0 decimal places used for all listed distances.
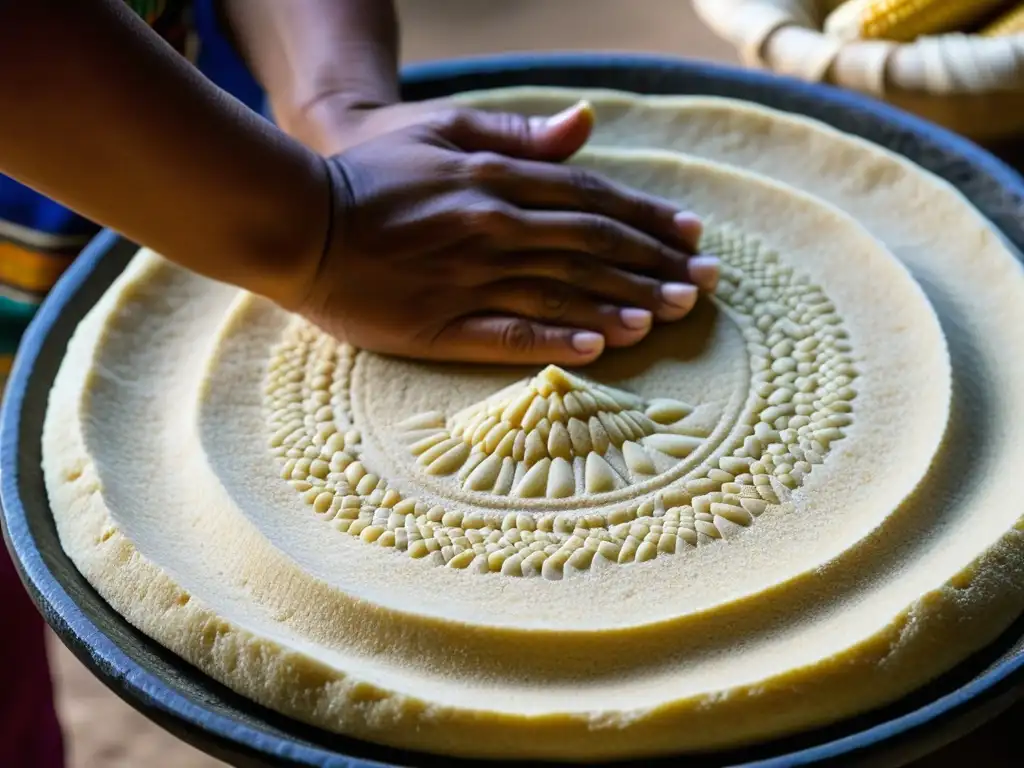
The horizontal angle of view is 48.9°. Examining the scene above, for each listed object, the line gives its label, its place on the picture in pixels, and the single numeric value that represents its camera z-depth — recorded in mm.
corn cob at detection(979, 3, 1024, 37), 1314
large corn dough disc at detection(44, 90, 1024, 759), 626
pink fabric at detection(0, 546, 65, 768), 1078
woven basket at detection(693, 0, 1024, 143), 1161
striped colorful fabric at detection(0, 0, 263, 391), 1043
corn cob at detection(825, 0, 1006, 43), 1342
